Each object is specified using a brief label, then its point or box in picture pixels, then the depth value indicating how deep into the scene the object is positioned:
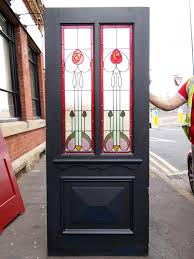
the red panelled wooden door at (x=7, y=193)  2.31
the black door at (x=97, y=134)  1.95
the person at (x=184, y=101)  1.96
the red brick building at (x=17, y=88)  4.36
